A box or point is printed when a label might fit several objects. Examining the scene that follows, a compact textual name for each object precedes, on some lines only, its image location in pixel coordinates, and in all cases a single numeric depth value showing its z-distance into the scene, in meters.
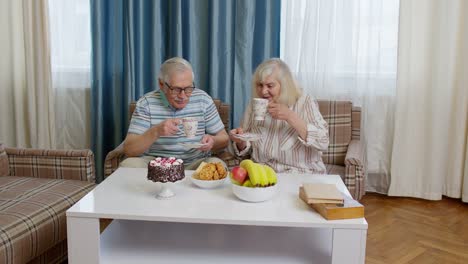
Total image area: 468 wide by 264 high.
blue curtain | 3.33
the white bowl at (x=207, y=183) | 2.03
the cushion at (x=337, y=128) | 2.97
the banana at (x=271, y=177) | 1.91
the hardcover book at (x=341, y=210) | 1.73
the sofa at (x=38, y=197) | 1.93
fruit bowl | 1.86
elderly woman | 2.52
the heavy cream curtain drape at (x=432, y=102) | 3.21
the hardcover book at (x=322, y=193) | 1.78
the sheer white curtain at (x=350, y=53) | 3.29
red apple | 1.91
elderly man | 2.55
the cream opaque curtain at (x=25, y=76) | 3.55
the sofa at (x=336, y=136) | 2.79
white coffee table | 1.73
